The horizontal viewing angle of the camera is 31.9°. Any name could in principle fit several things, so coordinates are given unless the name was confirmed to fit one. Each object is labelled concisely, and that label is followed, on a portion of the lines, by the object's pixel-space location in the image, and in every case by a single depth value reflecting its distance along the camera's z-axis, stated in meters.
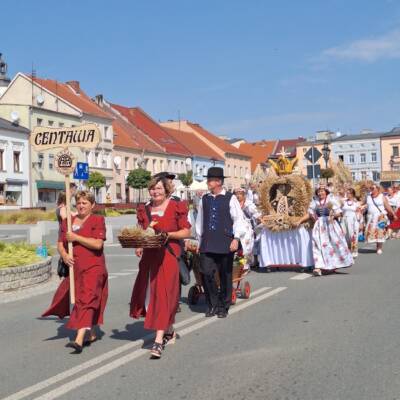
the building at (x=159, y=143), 79.81
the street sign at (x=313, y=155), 25.75
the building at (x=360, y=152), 106.06
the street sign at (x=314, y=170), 26.61
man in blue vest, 8.72
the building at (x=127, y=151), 71.69
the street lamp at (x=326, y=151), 33.06
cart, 9.89
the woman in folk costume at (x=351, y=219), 17.91
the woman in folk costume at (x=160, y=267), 6.82
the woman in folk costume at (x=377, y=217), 18.38
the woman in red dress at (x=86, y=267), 6.94
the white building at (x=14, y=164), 56.81
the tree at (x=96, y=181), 57.38
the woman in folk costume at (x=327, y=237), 13.44
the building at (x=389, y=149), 104.19
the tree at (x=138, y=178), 64.06
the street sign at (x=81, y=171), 28.19
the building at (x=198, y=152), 88.62
